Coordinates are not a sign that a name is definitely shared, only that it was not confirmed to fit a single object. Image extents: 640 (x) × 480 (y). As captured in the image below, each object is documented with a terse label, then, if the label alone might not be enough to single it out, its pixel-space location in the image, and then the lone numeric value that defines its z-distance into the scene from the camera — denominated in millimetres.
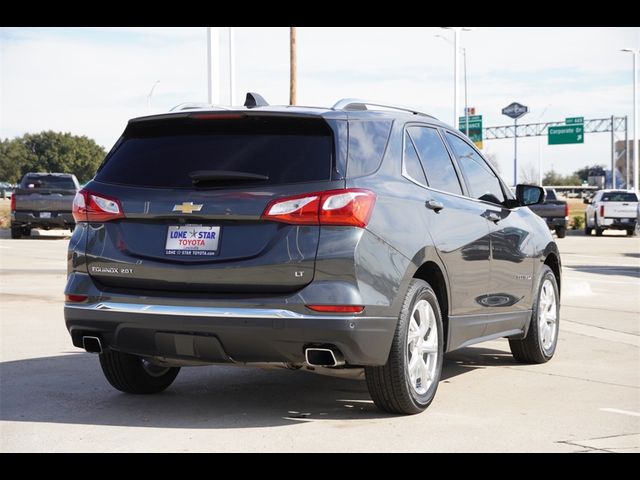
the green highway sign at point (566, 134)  90062
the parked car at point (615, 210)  38094
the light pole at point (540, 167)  92512
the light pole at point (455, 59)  51938
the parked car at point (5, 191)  106712
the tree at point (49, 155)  125688
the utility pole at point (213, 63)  23078
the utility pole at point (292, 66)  34719
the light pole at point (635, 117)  61147
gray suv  5898
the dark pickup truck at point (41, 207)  31000
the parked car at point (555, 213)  35750
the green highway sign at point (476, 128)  92050
